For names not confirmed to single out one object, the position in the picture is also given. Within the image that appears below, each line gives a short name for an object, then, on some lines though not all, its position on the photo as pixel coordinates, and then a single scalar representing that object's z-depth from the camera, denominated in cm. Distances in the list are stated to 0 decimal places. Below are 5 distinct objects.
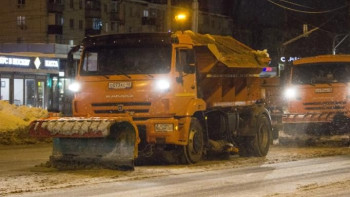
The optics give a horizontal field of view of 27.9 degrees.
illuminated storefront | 4706
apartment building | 4772
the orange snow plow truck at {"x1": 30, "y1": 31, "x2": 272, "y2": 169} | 1524
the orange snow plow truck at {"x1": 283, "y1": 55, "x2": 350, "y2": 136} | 2439
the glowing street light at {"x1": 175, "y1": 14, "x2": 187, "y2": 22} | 3325
